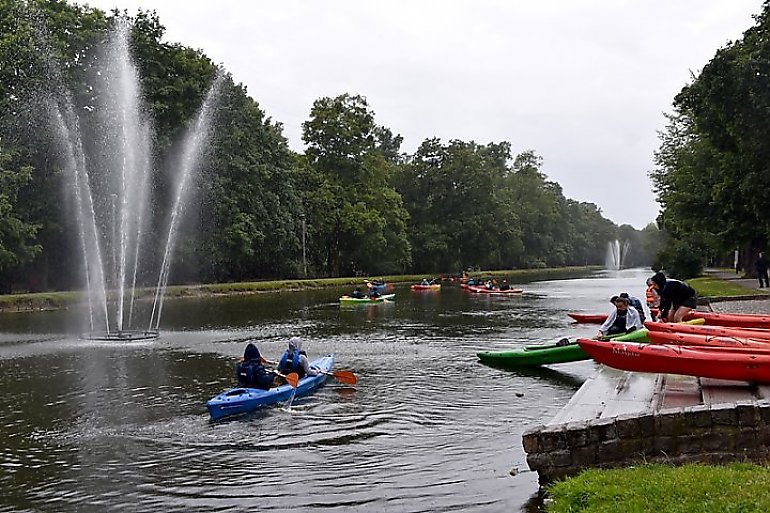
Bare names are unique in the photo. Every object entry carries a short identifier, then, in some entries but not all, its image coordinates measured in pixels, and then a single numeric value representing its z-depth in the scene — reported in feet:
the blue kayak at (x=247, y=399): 47.62
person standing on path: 126.82
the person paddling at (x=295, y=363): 56.80
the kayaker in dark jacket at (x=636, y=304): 63.46
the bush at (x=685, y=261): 182.60
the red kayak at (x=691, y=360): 36.47
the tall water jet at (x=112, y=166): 164.04
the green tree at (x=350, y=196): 260.83
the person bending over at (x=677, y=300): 60.13
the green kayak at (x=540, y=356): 62.28
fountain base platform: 94.02
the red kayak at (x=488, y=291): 179.93
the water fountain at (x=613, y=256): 574.97
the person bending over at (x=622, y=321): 62.23
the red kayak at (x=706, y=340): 42.24
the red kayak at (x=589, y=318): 99.19
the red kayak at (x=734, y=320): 58.44
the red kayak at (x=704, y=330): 47.70
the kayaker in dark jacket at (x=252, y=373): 52.29
